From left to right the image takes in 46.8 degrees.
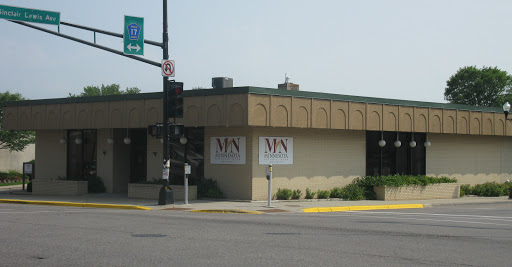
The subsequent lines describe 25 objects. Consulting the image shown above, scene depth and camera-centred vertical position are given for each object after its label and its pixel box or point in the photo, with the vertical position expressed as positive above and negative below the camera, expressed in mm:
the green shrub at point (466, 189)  32909 -1398
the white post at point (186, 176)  23000 -503
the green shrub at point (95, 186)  30266 -1134
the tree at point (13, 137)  47375 +2162
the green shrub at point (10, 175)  46359 -906
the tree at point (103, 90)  85125 +10987
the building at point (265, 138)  25125 +1287
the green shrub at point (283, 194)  25875 -1320
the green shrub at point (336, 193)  27597 -1361
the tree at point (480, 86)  65438 +8767
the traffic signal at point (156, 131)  22750 +1269
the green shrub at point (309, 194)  26797 -1368
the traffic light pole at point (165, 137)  22953 +1020
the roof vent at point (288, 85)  30234 +4033
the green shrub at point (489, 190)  33094 -1467
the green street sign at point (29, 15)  18984 +4872
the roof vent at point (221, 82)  27859 +3856
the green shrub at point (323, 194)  27183 -1384
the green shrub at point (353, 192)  27547 -1328
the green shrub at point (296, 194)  26372 -1343
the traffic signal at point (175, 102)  22719 +2387
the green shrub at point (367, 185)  28422 -1020
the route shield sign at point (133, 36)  21359 +4647
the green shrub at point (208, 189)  25828 -1114
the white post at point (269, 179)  22922 -595
